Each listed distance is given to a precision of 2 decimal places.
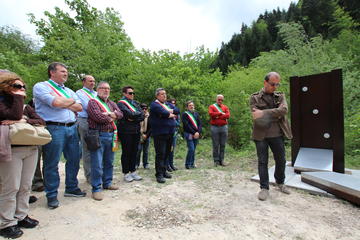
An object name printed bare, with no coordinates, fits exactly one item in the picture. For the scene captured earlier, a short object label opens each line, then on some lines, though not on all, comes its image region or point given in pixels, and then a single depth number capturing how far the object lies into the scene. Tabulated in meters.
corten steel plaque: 4.64
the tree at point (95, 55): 10.39
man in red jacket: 6.12
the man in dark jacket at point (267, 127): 3.58
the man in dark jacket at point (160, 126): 4.44
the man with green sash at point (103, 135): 3.54
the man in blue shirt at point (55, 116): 3.05
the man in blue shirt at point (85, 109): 3.94
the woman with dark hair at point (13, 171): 2.33
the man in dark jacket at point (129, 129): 4.27
